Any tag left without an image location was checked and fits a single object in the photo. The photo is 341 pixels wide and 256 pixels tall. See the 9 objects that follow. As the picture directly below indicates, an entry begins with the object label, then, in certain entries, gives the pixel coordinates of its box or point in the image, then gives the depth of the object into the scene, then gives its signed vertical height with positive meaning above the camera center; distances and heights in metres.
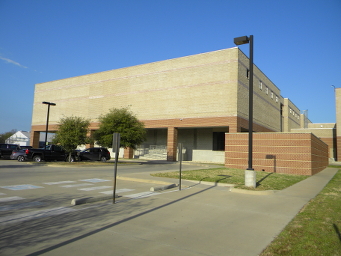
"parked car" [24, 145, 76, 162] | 27.31 -0.42
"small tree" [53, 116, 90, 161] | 27.20 +1.58
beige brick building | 35.28 +8.06
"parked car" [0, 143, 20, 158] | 30.89 -0.23
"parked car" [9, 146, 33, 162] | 28.72 -0.68
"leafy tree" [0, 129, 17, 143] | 94.33 +3.92
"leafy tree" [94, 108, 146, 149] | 30.09 +2.47
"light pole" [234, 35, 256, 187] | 12.98 +0.33
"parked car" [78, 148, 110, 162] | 31.19 -0.32
